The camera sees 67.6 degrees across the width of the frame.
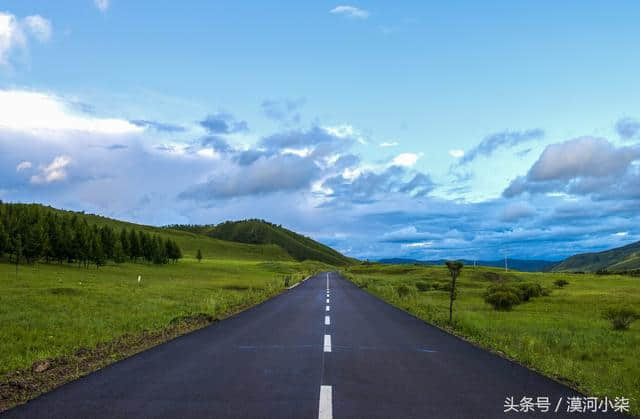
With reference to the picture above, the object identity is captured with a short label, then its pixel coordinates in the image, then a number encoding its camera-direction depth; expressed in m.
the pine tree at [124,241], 107.06
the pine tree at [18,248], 67.55
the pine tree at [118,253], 94.50
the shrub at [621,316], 21.75
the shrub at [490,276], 76.75
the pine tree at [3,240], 76.48
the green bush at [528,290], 39.69
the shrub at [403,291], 35.75
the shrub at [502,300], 31.48
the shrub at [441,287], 50.77
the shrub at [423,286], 53.56
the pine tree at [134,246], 110.12
